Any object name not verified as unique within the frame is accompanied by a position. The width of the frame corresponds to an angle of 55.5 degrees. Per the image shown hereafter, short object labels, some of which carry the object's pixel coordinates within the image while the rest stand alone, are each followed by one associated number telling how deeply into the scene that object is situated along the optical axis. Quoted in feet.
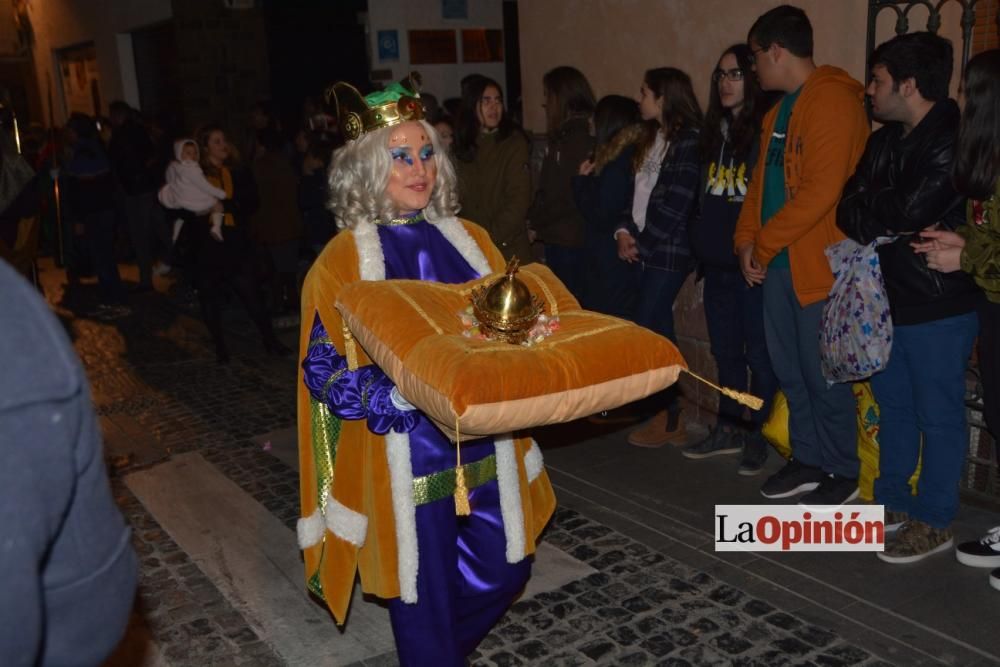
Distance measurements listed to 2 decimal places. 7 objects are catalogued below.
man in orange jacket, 14.10
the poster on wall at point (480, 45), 35.73
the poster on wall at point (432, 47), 34.50
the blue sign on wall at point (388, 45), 33.49
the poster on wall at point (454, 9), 34.60
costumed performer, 9.46
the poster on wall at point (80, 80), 61.67
